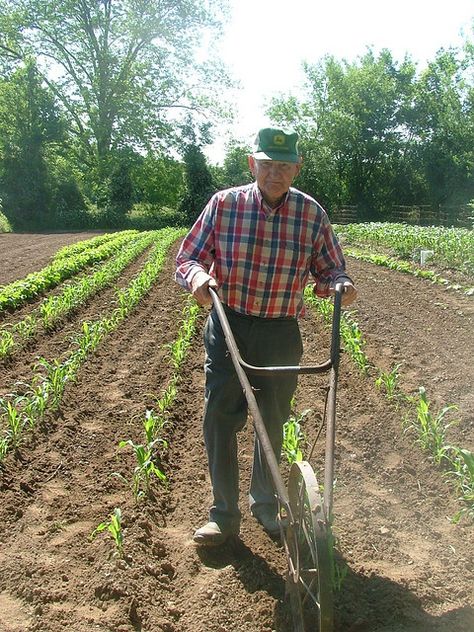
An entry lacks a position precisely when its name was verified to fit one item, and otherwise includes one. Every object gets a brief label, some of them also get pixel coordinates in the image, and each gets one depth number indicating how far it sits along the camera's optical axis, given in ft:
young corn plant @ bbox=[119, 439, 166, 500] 12.21
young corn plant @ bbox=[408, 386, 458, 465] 13.60
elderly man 10.24
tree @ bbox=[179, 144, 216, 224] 118.83
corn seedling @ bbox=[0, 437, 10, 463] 13.58
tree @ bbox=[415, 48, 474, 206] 132.05
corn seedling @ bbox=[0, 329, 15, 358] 21.71
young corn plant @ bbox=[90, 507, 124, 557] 10.23
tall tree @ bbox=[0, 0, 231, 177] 132.46
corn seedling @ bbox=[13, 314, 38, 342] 24.14
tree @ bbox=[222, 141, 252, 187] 148.06
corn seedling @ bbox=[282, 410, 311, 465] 12.67
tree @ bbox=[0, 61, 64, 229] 113.09
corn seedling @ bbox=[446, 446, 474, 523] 11.18
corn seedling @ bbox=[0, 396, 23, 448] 14.49
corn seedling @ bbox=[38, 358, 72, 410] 17.07
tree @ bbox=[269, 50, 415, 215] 142.51
